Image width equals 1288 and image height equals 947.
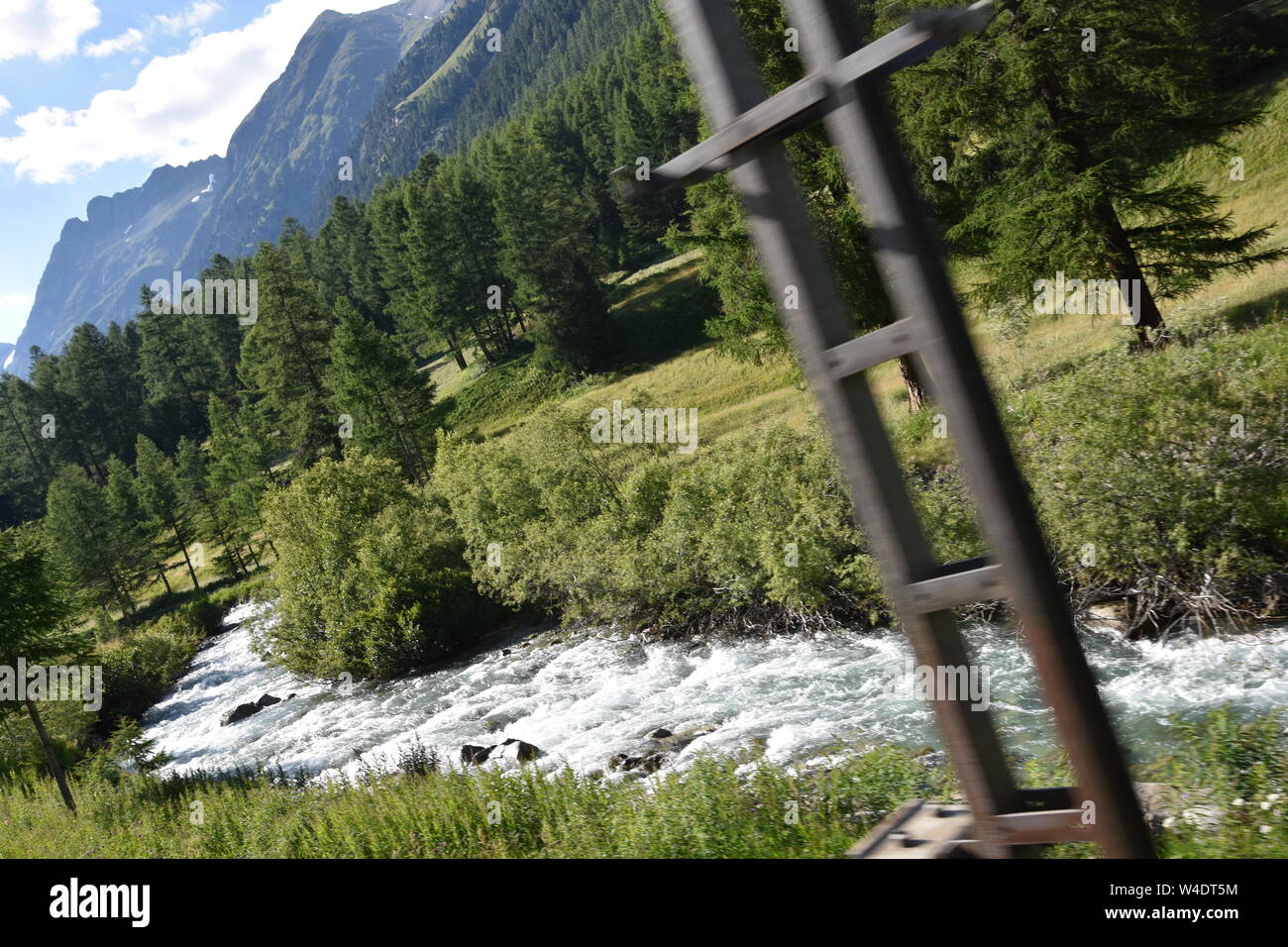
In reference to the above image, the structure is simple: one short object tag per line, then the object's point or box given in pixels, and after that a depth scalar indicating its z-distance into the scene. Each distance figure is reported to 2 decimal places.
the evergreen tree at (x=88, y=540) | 56.19
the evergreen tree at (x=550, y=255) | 57.59
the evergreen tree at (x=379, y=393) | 46.53
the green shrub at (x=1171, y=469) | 12.21
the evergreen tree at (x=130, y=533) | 58.12
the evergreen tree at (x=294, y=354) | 49.28
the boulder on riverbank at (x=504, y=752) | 15.05
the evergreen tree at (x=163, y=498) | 60.66
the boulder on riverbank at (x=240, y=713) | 26.85
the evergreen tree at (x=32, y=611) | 17.50
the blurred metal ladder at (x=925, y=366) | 2.95
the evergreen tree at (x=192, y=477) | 62.66
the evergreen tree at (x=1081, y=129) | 19.05
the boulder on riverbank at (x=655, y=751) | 12.91
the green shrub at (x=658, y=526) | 17.27
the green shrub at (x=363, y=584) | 26.66
